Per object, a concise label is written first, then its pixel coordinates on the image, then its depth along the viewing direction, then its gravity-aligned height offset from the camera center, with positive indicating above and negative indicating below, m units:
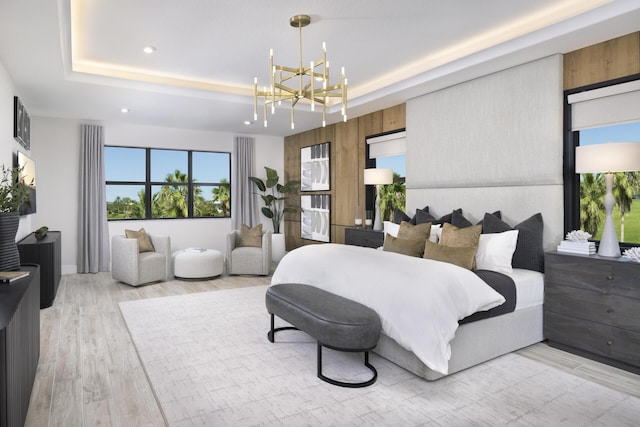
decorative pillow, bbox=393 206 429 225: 4.93 -0.18
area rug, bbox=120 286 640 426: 2.31 -1.20
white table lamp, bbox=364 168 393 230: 5.47 +0.34
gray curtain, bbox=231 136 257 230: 8.05 +0.35
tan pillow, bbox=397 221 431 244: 4.29 -0.30
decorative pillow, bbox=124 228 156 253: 6.00 -0.55
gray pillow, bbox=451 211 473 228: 4.18 -0.19
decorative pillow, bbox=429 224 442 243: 4.27 -0.33
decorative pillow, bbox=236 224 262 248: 6.58 -0.56
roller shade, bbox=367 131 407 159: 5.62 +0.81
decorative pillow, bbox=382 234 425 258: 4.04 -0.44
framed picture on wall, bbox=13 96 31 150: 4.69 +0.95
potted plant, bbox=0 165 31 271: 2.56 -0.20
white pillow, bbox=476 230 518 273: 3.57 -0.44
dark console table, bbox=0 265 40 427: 1.61 -0.69
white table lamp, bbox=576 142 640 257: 2.99 +0.28
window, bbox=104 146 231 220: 7.40 +0.35
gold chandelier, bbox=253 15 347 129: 3.30 +0.97
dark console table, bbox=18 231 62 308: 4.47 -0.63
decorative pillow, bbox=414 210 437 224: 4.66 -0.17
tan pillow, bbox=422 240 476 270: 3.50 -0.45
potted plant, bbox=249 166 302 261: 7.70 +0.04
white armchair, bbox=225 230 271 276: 6.32 -0.87
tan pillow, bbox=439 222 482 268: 3.74 -0.32
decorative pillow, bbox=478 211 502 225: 4.12 -0.12
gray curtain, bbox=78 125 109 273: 6.64 -0.03
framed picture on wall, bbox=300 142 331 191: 7.15 +0.63
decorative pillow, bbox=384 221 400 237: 4.79 -0.31
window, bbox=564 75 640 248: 3.40 +0.53
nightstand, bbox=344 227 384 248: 5.32 -0.47
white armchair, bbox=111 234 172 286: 5.57 -0.82
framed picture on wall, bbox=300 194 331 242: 7.16 -0.27
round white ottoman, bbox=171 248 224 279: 5.99 -0.91
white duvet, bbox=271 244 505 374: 2.61 -0.64
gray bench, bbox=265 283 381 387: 2.62 -0.79
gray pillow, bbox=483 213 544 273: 3.63 -0.38
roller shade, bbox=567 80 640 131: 3.32 +0.81
